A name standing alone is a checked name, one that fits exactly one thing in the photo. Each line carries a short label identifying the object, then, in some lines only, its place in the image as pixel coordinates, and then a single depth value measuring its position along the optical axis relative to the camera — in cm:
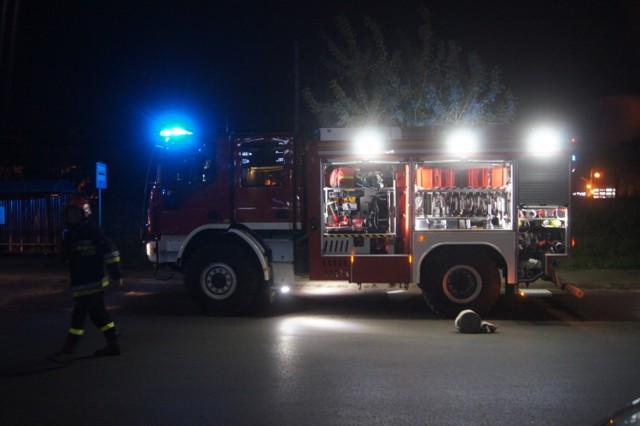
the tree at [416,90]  1594
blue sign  1590
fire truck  1004
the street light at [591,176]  3104
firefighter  723
